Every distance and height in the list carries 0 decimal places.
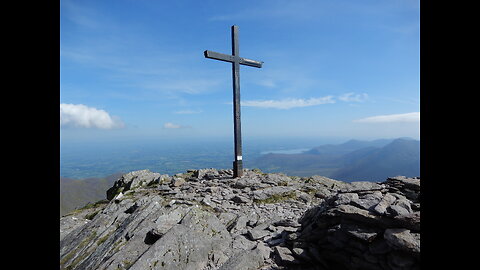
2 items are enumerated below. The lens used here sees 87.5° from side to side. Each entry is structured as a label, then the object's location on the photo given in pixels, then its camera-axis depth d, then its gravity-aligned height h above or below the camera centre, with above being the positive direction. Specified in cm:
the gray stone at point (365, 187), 656 -152
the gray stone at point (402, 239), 402 -178
